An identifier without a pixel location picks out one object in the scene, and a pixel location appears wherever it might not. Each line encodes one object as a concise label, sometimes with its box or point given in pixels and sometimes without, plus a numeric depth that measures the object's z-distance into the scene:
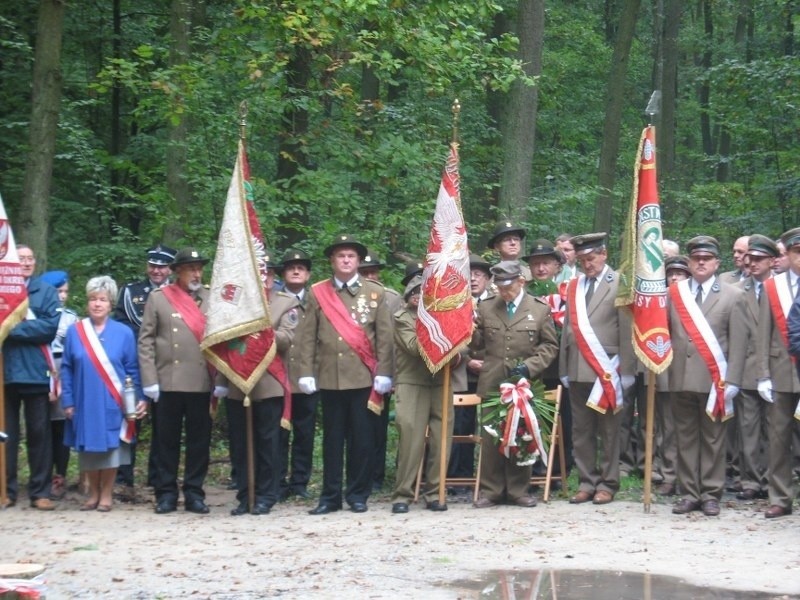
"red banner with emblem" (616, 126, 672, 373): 10.42
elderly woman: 10.84
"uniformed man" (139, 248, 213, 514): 10.92
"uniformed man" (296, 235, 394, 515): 11.00
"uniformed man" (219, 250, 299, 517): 10.94
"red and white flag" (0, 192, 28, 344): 10.88
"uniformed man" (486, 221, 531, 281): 11.87
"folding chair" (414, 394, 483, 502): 11.26
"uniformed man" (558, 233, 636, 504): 10.97
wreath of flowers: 10.80
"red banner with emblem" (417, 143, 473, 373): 10.76
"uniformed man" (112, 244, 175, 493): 11.95
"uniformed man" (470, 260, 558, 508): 11.16
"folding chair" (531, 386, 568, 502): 11.15
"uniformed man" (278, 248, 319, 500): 11.98
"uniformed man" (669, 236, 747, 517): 10.48
